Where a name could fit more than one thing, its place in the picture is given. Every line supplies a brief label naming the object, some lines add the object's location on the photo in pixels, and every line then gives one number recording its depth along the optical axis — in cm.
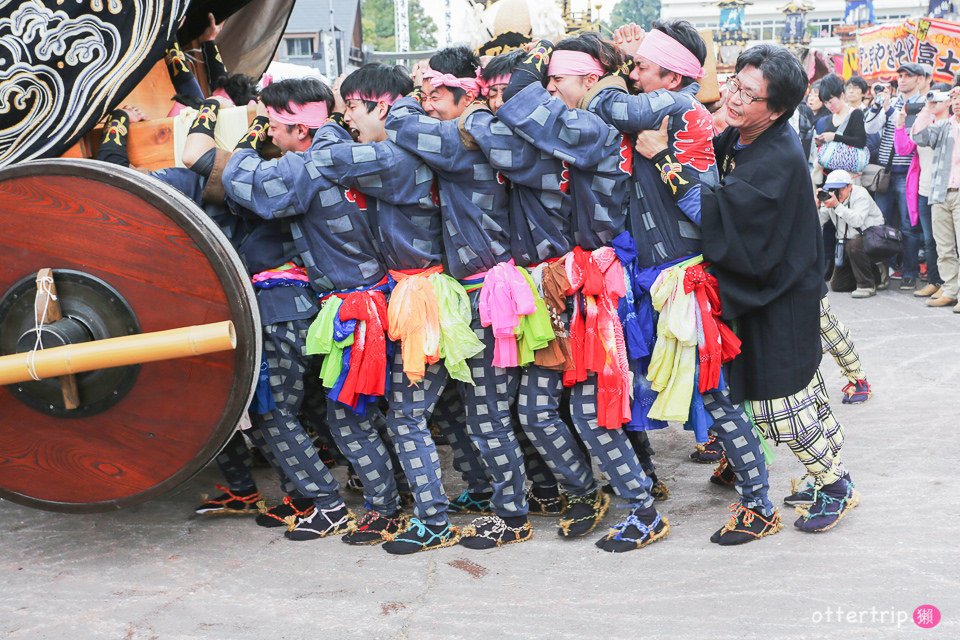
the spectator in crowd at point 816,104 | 914
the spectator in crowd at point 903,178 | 820
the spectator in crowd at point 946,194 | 726
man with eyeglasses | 307
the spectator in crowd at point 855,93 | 866
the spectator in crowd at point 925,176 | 761
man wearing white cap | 801
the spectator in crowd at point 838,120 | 814
